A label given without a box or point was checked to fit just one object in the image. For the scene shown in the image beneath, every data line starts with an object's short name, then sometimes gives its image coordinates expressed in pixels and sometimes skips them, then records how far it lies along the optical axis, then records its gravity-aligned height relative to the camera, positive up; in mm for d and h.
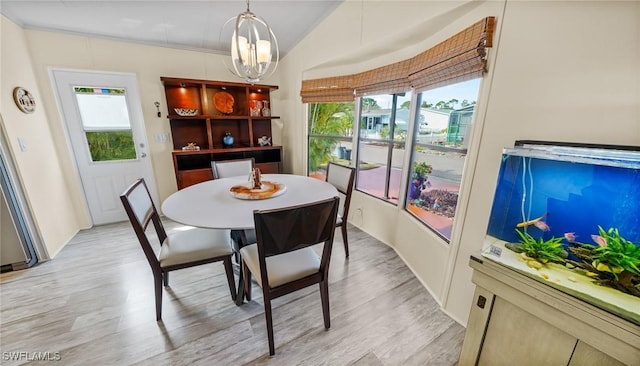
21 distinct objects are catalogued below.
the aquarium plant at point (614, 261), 715 -414
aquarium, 738 -329
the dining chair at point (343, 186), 2137 -534
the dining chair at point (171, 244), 1396 -814
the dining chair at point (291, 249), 1122 -633
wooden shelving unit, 3215 +50
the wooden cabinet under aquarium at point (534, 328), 699 -686
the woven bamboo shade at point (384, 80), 1983 +495
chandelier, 1479 +524
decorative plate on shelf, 3473 +423
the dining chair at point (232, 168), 2530 -437
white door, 2742 -74
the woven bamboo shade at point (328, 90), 2627 +511
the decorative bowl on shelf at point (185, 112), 3154 +235
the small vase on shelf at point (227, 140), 3574 -167
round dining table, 1348 -523
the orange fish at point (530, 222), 954 -376
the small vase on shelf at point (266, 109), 3836 +348
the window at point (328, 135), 2969 -53
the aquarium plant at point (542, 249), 887 -459
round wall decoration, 2152 +259
